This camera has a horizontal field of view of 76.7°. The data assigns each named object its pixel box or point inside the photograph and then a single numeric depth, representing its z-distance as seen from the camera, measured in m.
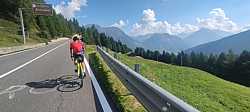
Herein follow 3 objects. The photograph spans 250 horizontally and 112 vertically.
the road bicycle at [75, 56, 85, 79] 5.77
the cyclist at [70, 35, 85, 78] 5.94
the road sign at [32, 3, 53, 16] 30.35
